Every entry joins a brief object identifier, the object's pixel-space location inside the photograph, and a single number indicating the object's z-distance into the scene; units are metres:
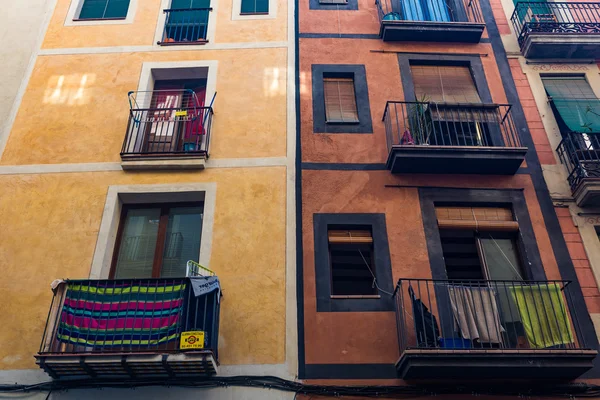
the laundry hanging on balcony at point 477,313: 8.73
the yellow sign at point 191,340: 8.06
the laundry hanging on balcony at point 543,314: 8.62
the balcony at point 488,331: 8.03
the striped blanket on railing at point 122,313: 8.30
